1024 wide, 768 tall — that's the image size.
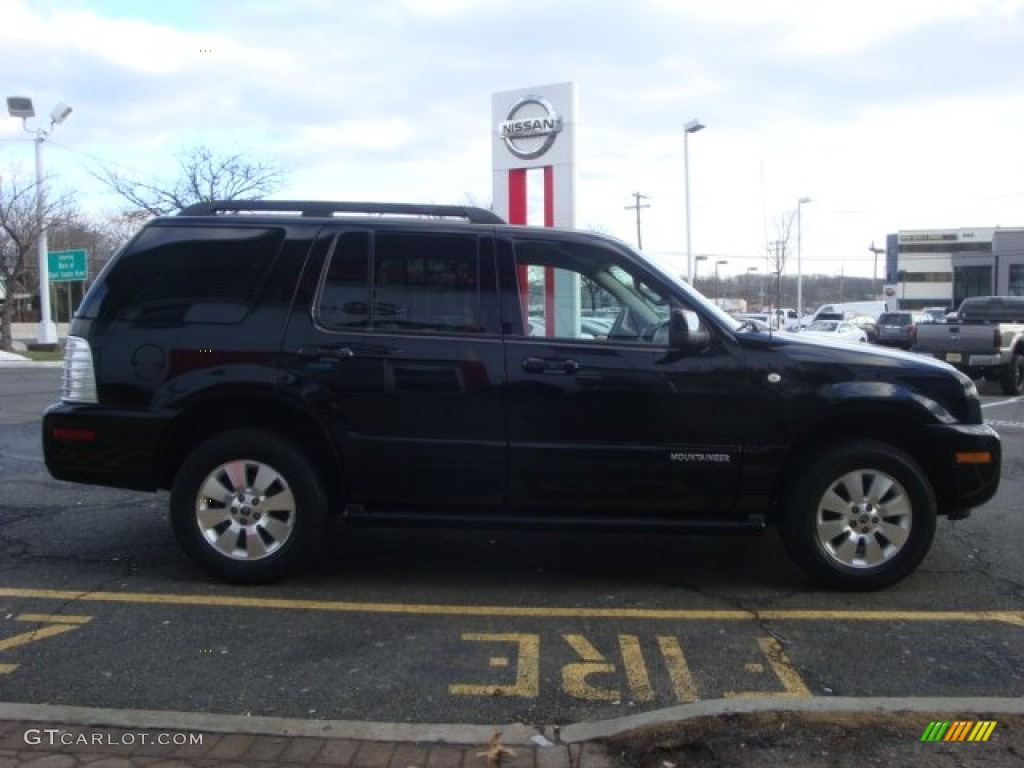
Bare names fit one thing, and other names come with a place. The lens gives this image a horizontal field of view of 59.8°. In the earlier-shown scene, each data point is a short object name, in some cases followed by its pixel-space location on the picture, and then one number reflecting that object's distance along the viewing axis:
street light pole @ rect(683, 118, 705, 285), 25.94
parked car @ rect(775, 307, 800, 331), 46.24
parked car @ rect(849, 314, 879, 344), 36.09
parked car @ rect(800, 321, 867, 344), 29.88
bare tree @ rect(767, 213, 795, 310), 42.09
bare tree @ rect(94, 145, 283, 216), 31.23
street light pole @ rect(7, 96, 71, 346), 30.11
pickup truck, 15.43
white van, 75.38
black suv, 4.70
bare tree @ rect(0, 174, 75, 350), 32.19
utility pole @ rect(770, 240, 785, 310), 42.05
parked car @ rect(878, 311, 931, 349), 32.18
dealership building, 63.81
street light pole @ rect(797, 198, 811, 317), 47.18
